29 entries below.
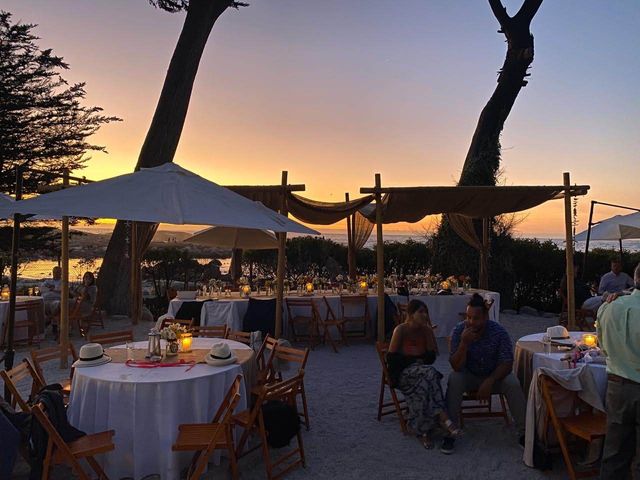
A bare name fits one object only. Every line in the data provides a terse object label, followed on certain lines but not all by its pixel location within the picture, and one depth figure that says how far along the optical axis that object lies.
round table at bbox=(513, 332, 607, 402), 4.03
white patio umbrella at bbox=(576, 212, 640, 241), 11.70
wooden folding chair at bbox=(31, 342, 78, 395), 4.45
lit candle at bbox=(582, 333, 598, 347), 4.77
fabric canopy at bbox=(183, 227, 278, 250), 10.45
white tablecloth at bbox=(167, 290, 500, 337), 9.41
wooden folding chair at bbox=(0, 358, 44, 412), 3.69
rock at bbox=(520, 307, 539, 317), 13.36
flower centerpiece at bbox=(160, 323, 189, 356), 4.50
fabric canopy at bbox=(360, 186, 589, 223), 8.74
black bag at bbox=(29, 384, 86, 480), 3.35
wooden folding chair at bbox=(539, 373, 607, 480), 3.66
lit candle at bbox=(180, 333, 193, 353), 4.67
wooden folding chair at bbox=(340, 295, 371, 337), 9.10
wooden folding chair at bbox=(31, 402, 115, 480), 3.13
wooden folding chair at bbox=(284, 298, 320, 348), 8.80
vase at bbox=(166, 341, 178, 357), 4.50
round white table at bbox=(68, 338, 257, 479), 3.65
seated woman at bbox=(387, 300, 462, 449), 4.57
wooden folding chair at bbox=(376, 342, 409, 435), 4.87
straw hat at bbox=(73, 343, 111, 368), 4.14
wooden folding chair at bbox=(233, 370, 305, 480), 3.79
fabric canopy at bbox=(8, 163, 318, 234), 4.07
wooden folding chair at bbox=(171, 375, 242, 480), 3.37
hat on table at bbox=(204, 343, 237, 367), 4.15
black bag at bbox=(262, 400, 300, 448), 4.37
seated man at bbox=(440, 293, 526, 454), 4.63
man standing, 3.27
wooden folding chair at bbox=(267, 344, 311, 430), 4.73
